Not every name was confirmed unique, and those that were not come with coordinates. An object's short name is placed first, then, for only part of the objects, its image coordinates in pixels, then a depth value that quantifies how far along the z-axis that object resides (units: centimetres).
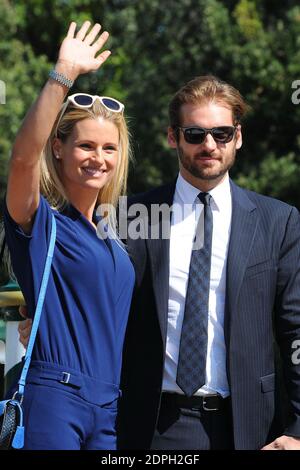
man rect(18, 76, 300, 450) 641
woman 540
